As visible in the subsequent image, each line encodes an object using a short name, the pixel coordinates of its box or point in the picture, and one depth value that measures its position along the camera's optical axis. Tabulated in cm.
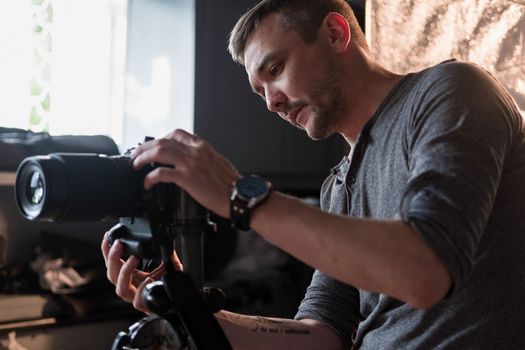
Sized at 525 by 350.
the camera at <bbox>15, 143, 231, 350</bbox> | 78
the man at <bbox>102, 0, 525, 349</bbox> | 71
